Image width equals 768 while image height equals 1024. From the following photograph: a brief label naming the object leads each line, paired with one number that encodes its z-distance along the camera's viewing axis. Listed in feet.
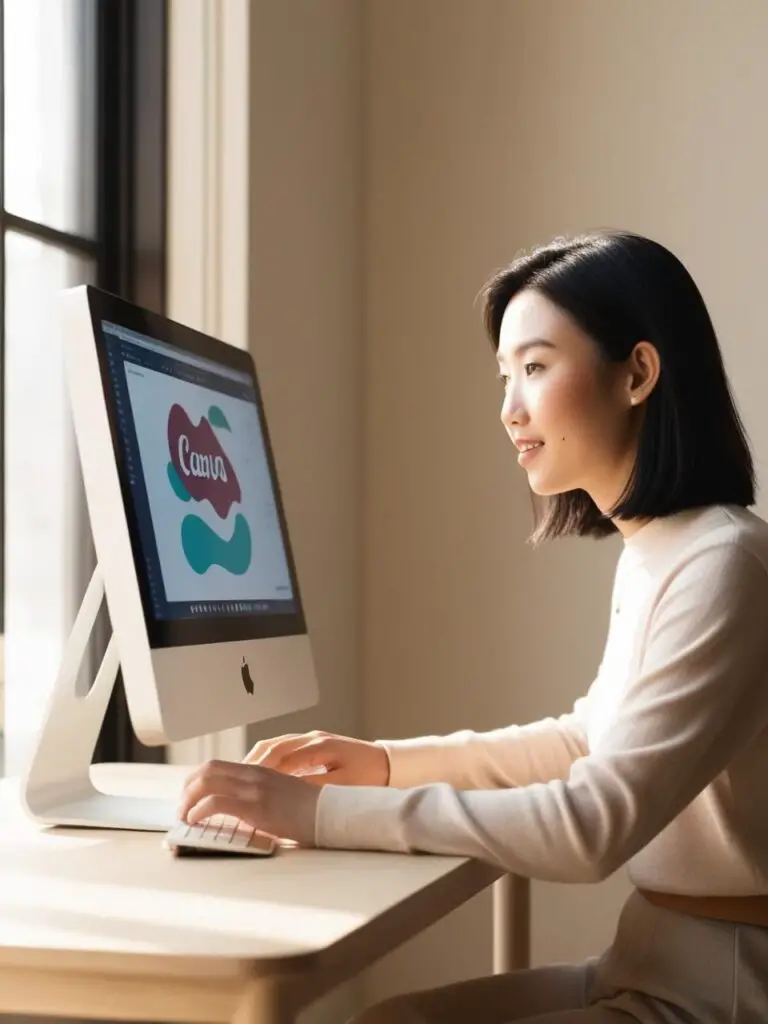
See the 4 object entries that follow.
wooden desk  2.53
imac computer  3.76
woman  3.39
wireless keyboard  3.47
